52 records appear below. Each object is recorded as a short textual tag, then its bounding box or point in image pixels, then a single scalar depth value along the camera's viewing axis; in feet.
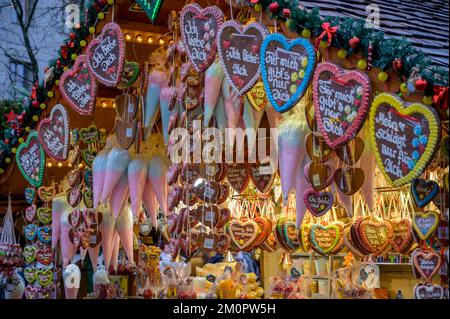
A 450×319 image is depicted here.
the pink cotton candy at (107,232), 19.76
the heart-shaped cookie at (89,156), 19.70
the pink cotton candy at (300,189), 13.80
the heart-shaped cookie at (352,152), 13.44
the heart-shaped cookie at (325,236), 18.69
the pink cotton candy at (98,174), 18.11
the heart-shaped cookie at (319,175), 13.14
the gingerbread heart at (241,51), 13.35
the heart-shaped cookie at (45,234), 21.63
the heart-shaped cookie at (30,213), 21.86
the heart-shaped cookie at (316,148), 13.28
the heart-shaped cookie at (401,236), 17.80
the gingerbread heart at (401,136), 10.32
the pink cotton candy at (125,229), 19.79
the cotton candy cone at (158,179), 18.12
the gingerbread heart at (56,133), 18.63
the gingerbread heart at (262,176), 17.85
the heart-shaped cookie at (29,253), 21.89
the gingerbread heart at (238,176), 18.37
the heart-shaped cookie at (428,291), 10.86
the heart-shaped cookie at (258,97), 15.20
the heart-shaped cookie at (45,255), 21.54
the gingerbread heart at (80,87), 17.26
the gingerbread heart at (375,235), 17.28
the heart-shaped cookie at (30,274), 22.24
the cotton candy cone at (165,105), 16.98
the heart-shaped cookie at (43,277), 22.09
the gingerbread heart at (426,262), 11.06
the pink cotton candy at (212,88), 15.43
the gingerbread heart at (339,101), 11.29
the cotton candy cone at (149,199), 18.43
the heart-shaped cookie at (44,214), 21.65
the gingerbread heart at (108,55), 16.28
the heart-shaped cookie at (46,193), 21.54
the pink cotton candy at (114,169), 17.88
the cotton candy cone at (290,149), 13.43
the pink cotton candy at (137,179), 17.70
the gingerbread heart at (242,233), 19.83
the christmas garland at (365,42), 10.68
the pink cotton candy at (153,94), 17.33
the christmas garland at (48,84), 17.88
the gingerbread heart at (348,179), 13.21
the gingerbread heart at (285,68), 12.16
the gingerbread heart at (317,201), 13.51
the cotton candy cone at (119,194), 18.19
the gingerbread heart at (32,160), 20.31
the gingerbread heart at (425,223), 11.10
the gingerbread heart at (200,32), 14.38
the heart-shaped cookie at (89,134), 19.85
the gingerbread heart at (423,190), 10.80
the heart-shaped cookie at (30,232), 21.88
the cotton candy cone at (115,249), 20.32
